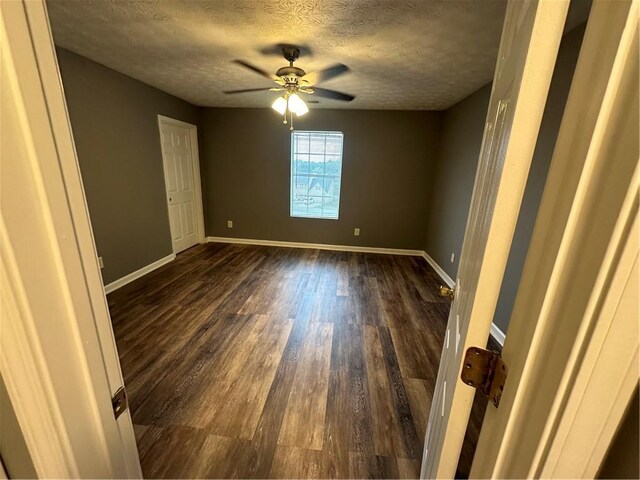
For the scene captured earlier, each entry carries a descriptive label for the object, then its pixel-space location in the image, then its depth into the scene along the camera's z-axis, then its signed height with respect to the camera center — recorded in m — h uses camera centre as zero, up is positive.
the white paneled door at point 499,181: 0.41 -0.01
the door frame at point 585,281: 0.32 -0.14
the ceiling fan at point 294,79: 2.22 +0.73
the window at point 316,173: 4.54 -0.10
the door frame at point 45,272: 0.43 -0.20
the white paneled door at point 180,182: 3.91 -0.32
